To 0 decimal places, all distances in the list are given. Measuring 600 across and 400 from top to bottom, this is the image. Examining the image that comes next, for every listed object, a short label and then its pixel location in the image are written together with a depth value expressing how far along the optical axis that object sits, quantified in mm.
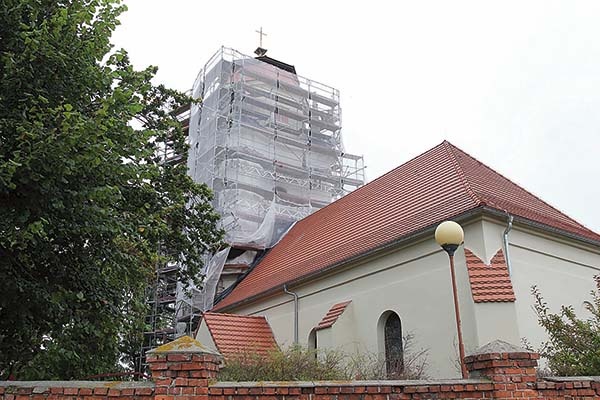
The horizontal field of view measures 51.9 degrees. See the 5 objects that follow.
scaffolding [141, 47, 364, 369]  23875
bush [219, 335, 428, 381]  10250
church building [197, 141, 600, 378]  12602
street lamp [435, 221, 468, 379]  9445
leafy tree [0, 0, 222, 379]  7383
